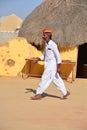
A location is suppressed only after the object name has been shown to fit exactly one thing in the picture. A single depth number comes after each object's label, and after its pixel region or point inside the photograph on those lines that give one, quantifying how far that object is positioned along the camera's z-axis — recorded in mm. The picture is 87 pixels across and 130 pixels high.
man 10539
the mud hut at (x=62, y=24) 16094
